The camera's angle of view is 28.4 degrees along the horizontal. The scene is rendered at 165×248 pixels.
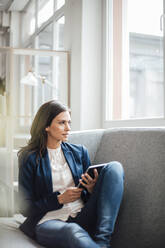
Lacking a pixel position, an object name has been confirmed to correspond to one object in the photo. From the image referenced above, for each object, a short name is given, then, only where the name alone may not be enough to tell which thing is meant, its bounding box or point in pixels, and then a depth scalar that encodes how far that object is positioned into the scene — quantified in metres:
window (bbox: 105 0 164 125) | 2.15
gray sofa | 1.42
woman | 1.35
